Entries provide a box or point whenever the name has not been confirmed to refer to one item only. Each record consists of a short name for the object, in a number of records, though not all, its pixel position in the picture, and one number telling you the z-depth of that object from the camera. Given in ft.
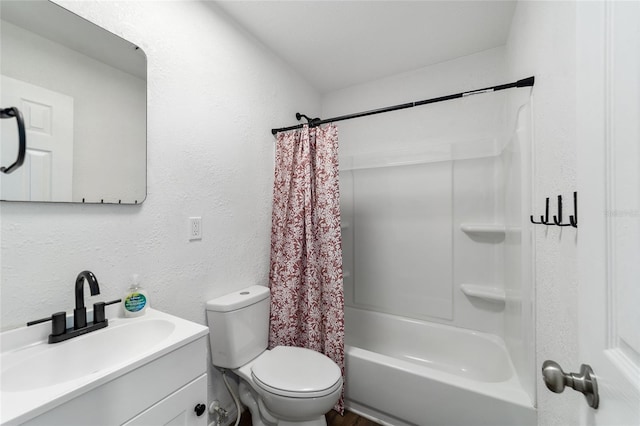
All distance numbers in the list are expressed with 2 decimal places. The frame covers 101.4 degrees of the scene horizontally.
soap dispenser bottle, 3.51
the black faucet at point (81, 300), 2.96
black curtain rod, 3.92
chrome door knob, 1.43
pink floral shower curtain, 5.65
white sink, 1.96
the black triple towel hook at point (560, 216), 2.38
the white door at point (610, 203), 1.13
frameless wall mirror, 2.81
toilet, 4.04
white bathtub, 4.25
